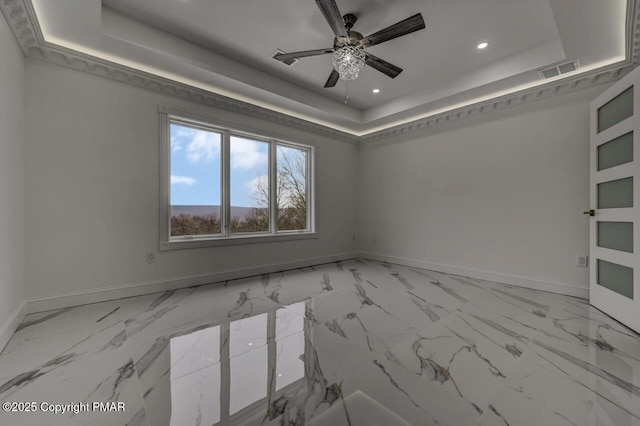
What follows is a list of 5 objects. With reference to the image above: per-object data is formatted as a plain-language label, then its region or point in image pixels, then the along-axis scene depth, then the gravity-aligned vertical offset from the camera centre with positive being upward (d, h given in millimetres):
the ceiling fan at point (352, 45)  2059 +1526
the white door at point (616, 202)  2174 +99
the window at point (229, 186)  3410 +403
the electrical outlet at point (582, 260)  3000 -567
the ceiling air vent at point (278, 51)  3003 +1889
